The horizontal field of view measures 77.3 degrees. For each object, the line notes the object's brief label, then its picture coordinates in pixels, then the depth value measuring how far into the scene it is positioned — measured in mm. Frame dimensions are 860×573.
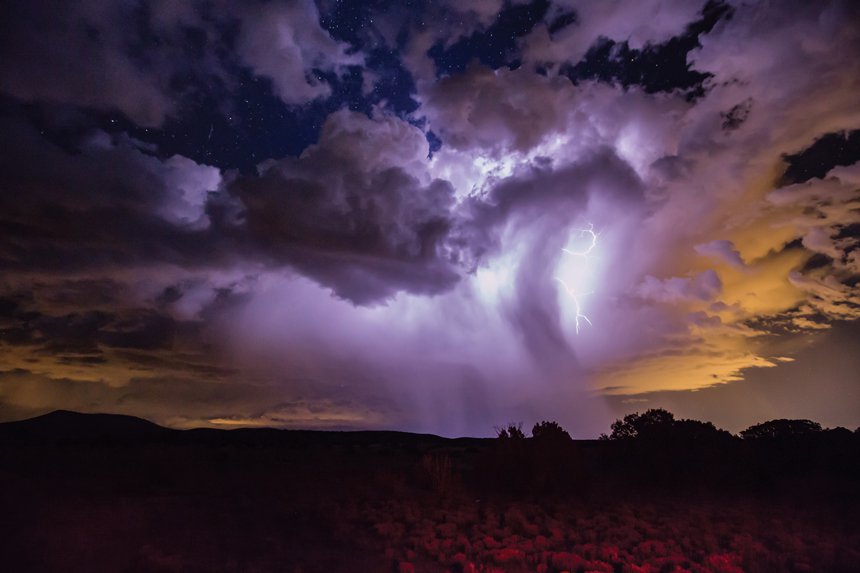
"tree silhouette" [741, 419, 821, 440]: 29047
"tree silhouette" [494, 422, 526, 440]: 22234
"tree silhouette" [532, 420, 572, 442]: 21688
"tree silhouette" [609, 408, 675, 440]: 24569
